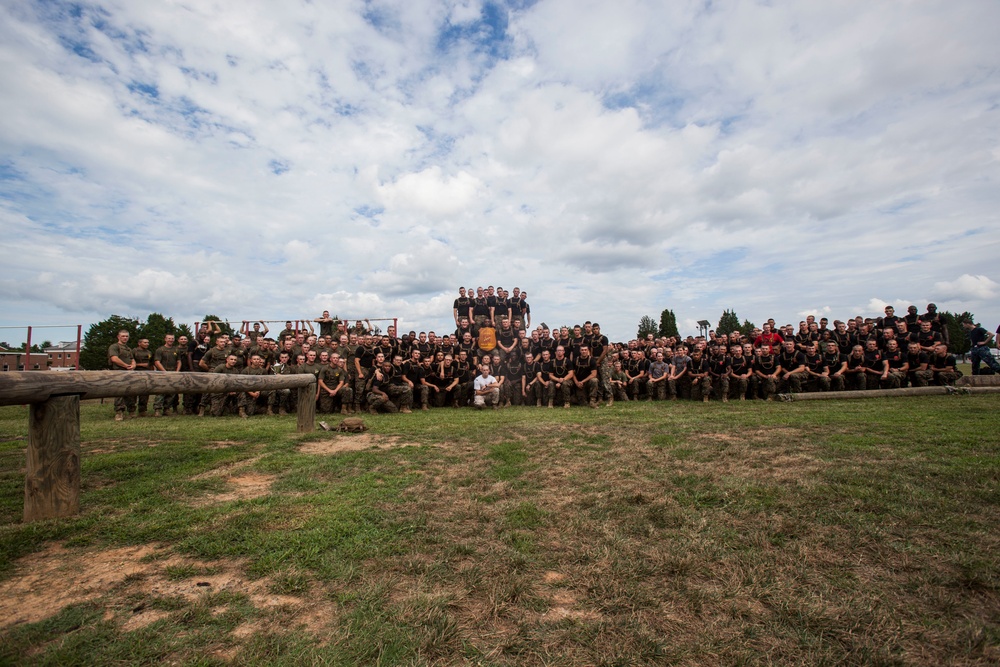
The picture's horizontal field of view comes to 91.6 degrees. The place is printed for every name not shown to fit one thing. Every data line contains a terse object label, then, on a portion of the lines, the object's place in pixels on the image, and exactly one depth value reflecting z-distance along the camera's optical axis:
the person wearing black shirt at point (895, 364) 11.20
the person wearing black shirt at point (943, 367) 11.05
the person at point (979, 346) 12.30
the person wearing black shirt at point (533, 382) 12.09
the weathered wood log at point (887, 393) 10.34
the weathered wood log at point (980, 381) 10.83
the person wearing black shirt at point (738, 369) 11.59
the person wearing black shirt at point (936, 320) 12.12
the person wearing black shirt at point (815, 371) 11.59
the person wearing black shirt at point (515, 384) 12.40
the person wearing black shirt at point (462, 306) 14.27
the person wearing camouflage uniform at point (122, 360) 10.05
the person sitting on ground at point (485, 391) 11.14
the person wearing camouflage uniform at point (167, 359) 10.88
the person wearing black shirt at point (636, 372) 12.38
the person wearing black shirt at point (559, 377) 11.55
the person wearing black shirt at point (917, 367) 11.15
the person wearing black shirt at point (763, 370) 11.47
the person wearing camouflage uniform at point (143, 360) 10.21
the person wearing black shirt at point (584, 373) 11.56
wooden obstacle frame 3.30
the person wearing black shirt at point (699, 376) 11.59
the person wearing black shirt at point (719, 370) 11.53
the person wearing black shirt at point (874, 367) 11.34
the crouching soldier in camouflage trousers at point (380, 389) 10.73
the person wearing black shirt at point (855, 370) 11.48
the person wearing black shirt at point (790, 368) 11.56
